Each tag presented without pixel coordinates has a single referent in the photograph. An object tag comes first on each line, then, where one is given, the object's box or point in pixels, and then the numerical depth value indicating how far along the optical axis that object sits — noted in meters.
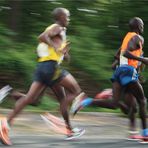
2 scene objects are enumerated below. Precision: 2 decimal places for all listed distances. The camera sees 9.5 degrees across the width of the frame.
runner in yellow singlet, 11.23
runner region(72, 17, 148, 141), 11.78
